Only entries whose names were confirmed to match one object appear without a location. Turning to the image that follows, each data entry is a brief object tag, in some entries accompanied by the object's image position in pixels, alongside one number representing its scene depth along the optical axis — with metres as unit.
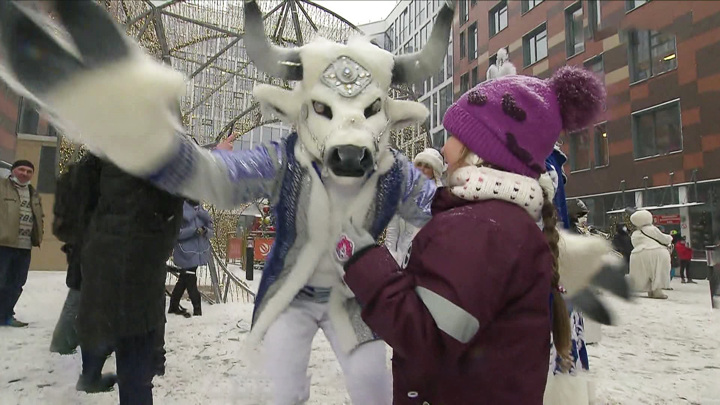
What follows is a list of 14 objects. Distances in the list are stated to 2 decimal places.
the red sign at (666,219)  8.78
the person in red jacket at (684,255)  9.62
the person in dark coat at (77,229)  2.05
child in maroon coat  0.83
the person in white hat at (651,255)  7.29
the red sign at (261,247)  10.16
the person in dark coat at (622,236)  6.98
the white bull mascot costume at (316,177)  1.31
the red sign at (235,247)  13.48
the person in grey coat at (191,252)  4.63
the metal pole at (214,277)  5.18
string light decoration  4.07
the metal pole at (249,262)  9.00
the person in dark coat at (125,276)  1.71
